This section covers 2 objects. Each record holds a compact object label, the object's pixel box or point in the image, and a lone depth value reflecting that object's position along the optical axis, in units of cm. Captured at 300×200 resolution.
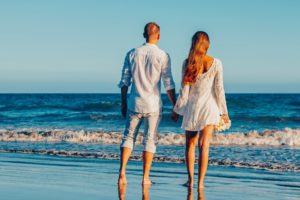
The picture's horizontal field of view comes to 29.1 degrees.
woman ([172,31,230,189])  596
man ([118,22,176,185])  613
